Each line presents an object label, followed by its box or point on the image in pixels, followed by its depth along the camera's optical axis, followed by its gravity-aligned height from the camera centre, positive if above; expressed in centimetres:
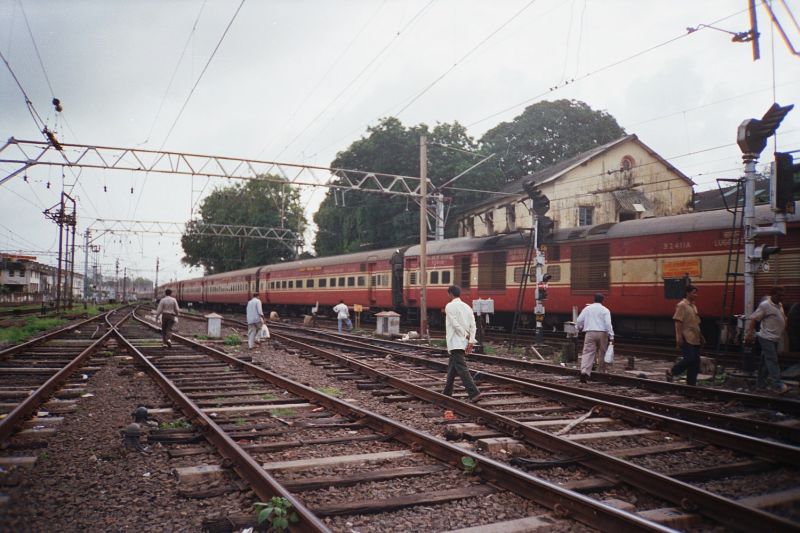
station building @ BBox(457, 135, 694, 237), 3241 +639
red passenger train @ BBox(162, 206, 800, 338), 1306 +77
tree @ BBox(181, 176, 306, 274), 5478 +758
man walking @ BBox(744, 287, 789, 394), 873 -52
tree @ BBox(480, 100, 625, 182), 4659 +1385
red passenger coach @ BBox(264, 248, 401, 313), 2427 +71
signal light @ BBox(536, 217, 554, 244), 1429 +178
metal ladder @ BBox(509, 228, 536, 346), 1470 +89
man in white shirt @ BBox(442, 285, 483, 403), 761 -60
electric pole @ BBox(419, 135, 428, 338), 1817 +209
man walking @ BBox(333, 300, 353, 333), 2080 -64
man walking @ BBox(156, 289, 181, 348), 1441 -49
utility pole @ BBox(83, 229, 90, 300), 5798 +475
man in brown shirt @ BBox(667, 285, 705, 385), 914 -66
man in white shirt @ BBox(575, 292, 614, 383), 963 -63
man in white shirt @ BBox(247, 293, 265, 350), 1464 -62
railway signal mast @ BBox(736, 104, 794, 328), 990 +180
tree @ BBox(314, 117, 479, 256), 3703 +889
